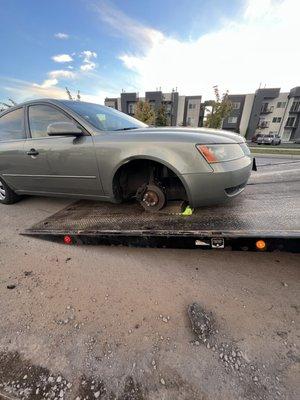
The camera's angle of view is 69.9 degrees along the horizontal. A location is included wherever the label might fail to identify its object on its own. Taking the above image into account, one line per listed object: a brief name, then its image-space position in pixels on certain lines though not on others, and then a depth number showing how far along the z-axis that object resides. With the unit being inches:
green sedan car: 82.9
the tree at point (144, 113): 838.5
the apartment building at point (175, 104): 1715.1
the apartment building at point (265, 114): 1635.1
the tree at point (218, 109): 916.6
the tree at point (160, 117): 1045.4
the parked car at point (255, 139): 1235.4
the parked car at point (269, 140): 1157.7
